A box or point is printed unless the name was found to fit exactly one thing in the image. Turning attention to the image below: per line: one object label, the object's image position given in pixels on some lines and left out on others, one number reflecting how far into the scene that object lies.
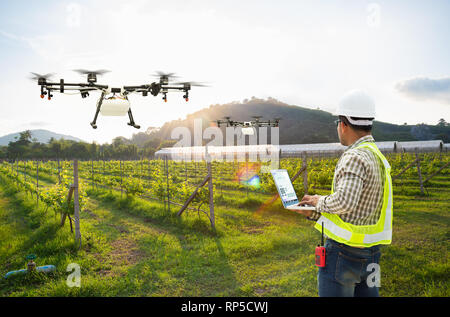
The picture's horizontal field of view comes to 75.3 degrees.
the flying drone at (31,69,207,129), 5.48
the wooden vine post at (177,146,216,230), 7.06
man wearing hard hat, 1.81
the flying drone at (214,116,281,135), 10.09
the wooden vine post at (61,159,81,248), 5.98
